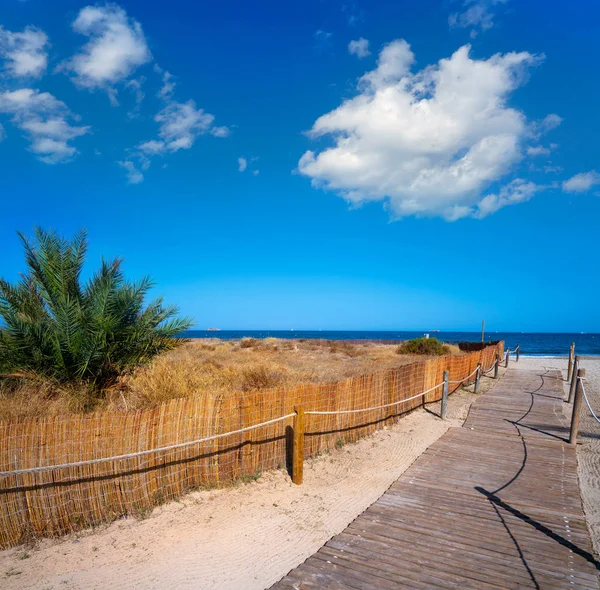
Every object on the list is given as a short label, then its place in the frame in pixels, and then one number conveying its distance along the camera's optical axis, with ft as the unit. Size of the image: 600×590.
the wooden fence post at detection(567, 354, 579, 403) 41.38
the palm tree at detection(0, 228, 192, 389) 24.25
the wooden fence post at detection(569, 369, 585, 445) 26.76
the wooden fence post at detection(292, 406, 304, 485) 20.48
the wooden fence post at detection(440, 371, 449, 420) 34.55
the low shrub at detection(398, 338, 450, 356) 85.51
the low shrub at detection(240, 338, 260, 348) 101.19
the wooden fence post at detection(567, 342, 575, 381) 63.26
